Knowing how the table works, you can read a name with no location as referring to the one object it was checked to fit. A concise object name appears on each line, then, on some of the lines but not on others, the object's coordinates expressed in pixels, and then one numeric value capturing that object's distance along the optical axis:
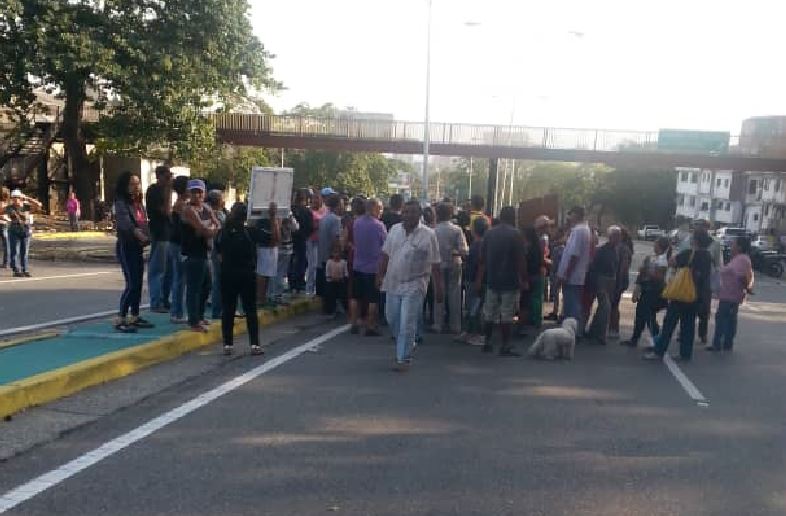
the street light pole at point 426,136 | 29.88
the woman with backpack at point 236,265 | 8.02
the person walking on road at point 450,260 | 10.22
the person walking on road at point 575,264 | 10.29
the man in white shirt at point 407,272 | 8.01
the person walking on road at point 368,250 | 9.91
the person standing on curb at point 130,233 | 8.29
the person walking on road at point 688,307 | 9.52
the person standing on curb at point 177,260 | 9.09
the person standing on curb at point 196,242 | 8.52
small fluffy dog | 9.24
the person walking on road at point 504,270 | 9.03
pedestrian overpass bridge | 36.94
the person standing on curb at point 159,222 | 8.97
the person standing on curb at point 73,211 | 30.64
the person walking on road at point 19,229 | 15.23
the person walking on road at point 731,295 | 10.65
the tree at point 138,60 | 26.14
